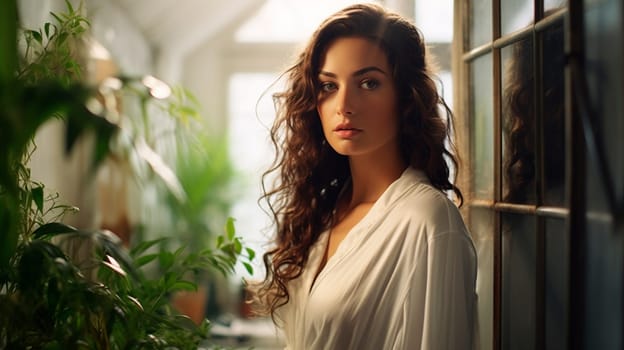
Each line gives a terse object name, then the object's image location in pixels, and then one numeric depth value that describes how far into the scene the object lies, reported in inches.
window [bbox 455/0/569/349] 52.3
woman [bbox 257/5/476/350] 53.6
